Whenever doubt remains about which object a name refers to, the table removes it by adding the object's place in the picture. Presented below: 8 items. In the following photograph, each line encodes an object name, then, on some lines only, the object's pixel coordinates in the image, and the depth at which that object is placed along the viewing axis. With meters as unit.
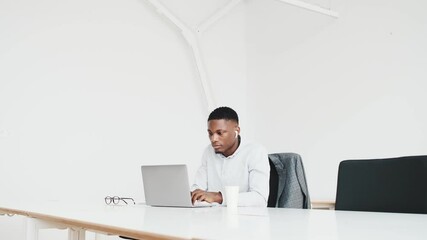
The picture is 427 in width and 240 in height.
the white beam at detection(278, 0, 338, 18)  3.93
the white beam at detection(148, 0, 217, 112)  4.26
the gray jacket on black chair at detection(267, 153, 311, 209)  2.62
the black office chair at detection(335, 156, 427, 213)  1.64
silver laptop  2.00
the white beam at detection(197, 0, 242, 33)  4.41
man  2.43
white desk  0.95
